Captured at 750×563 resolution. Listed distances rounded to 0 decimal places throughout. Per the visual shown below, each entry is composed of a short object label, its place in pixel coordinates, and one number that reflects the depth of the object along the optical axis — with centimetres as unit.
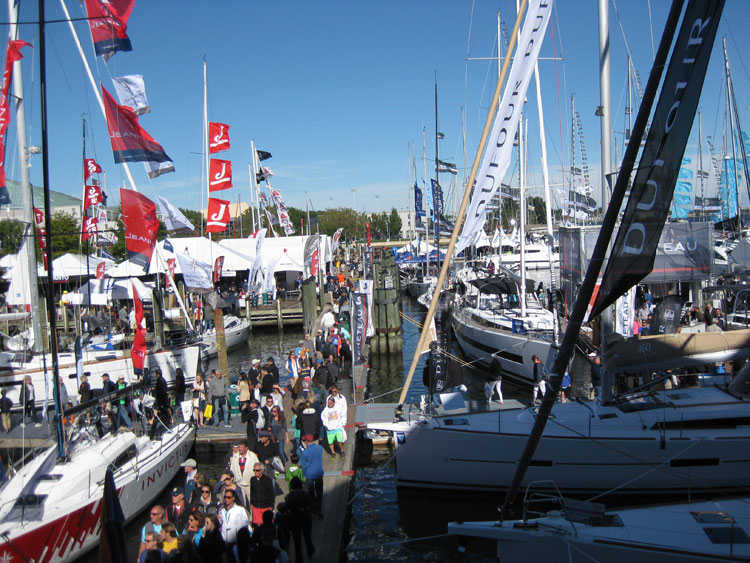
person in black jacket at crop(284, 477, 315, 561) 833
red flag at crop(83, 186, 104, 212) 2728
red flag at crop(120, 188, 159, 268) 1534
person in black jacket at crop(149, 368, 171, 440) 1402
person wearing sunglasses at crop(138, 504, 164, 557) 749
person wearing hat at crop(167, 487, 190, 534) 832
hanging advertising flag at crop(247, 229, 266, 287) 3228
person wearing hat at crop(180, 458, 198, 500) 916
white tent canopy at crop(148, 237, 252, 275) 3120
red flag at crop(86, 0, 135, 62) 1363
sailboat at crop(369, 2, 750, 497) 1087
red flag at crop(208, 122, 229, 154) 2166
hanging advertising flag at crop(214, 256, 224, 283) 2870
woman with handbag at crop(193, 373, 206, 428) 1509
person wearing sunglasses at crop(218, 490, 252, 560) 762
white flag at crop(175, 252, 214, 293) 2125
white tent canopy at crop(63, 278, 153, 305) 2916
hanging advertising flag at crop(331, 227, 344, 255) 4467
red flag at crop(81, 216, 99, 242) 2742
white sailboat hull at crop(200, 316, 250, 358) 2792
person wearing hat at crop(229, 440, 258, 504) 963
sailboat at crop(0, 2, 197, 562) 862
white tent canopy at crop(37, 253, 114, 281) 3181
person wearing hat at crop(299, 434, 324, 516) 965
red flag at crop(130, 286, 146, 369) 1608
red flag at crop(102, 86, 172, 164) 1382
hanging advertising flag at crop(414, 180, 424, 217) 4486
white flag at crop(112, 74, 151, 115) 1511
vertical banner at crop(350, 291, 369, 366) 1792
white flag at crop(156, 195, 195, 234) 1887
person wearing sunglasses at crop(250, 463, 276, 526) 870
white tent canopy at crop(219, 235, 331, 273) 3872
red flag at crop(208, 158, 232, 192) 2158
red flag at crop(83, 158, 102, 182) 2973
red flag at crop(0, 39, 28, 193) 1320
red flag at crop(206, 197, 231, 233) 2106
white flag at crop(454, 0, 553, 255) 936
